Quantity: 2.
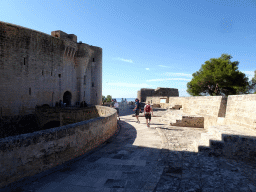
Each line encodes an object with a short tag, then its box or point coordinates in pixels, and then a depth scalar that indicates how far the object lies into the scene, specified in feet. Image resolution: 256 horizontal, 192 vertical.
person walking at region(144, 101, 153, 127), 29.81
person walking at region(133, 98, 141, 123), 35.32
